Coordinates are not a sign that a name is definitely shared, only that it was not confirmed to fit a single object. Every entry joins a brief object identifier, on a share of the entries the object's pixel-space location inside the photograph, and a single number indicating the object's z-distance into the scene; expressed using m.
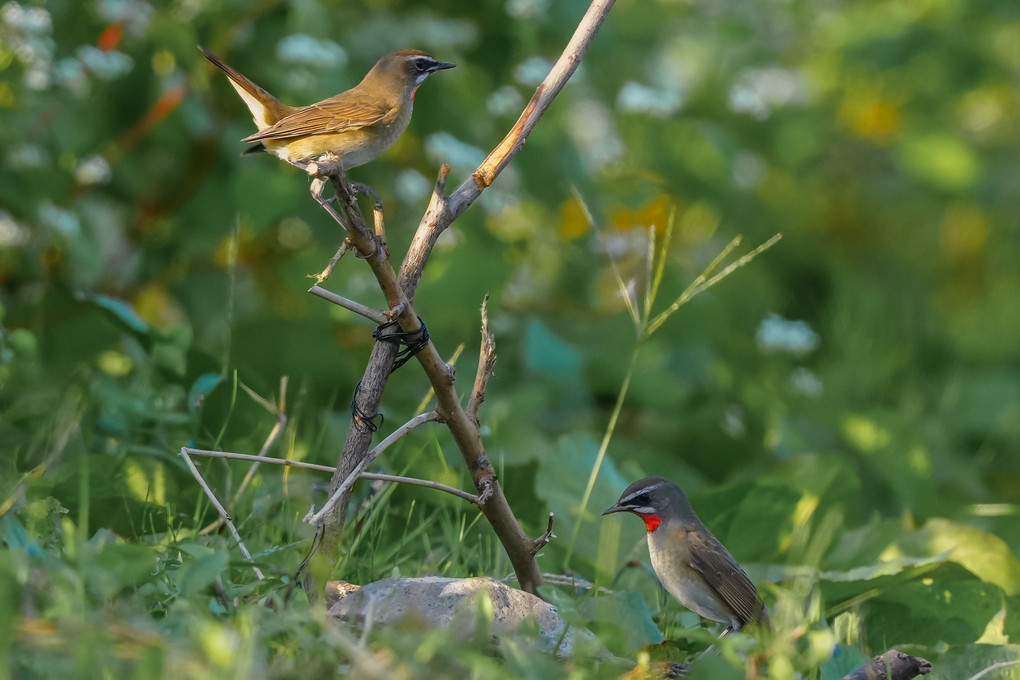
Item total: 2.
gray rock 4.12
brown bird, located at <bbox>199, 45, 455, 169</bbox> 5.69
